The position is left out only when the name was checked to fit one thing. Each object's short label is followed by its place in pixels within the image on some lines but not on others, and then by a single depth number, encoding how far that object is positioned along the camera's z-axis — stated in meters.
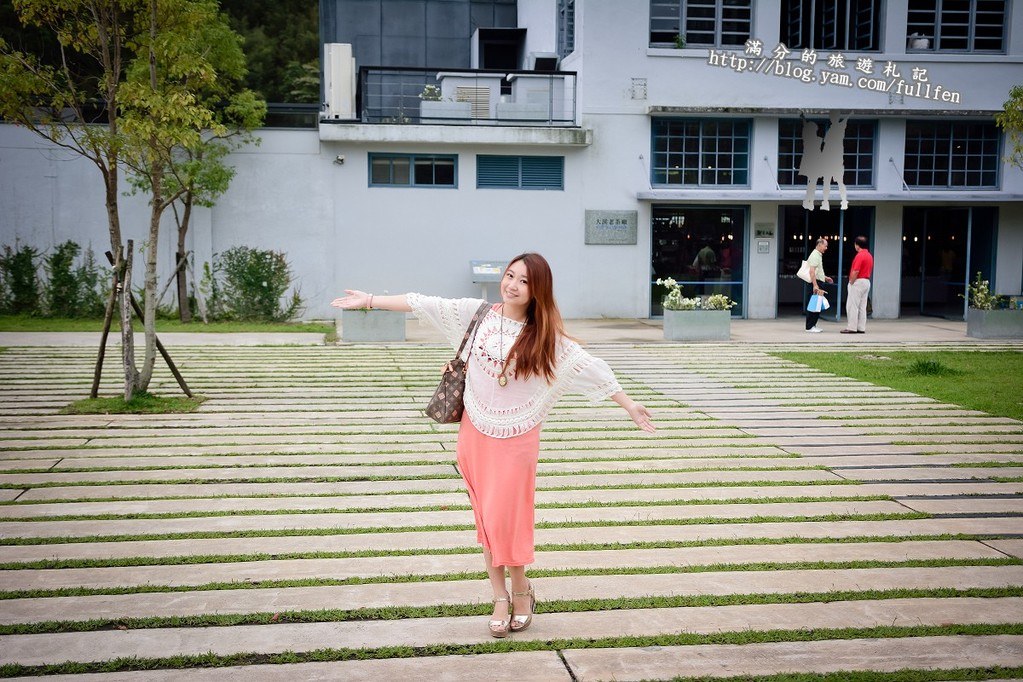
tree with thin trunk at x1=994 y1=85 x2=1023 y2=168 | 14.71
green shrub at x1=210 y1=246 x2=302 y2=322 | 21.22
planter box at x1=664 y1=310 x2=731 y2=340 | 18.52
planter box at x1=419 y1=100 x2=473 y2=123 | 22.22
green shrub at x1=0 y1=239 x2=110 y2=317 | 20.89
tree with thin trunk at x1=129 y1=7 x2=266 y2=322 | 19.80
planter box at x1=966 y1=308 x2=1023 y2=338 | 19.14
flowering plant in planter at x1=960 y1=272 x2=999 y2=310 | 19.36
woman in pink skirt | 4.98
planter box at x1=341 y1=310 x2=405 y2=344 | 18.03
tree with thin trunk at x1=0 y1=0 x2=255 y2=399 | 11.14
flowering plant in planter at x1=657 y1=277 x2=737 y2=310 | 18.73
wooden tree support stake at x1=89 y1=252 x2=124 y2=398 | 11.28
